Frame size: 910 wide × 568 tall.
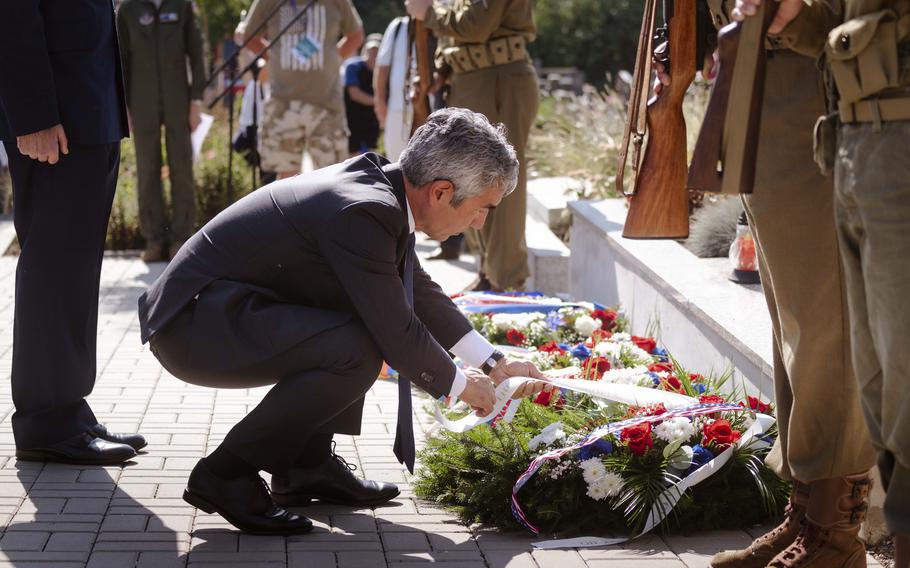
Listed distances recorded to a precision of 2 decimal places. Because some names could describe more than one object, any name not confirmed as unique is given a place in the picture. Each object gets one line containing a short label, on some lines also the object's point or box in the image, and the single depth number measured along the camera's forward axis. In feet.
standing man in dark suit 13.32
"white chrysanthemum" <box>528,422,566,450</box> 12.80
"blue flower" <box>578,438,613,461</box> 12.45
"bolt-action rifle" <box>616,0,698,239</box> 11.88
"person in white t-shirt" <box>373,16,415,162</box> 27.53
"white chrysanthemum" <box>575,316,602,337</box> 18.72
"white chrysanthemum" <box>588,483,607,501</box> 12.01
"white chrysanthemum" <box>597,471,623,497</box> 12.03
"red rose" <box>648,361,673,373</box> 15.74
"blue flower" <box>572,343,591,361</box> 17.28
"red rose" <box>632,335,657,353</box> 17.33
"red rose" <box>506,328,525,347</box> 18.62
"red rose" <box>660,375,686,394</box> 14.40
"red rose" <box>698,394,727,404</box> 13.51
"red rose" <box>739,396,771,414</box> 13.29
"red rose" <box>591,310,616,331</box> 19.60
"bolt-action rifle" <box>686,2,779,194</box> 9.02
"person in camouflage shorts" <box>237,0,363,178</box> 30.99
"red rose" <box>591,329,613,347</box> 17.78
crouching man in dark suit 11.32
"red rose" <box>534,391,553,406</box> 14.24
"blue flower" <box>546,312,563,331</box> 19.30
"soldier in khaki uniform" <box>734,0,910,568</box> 7.99
